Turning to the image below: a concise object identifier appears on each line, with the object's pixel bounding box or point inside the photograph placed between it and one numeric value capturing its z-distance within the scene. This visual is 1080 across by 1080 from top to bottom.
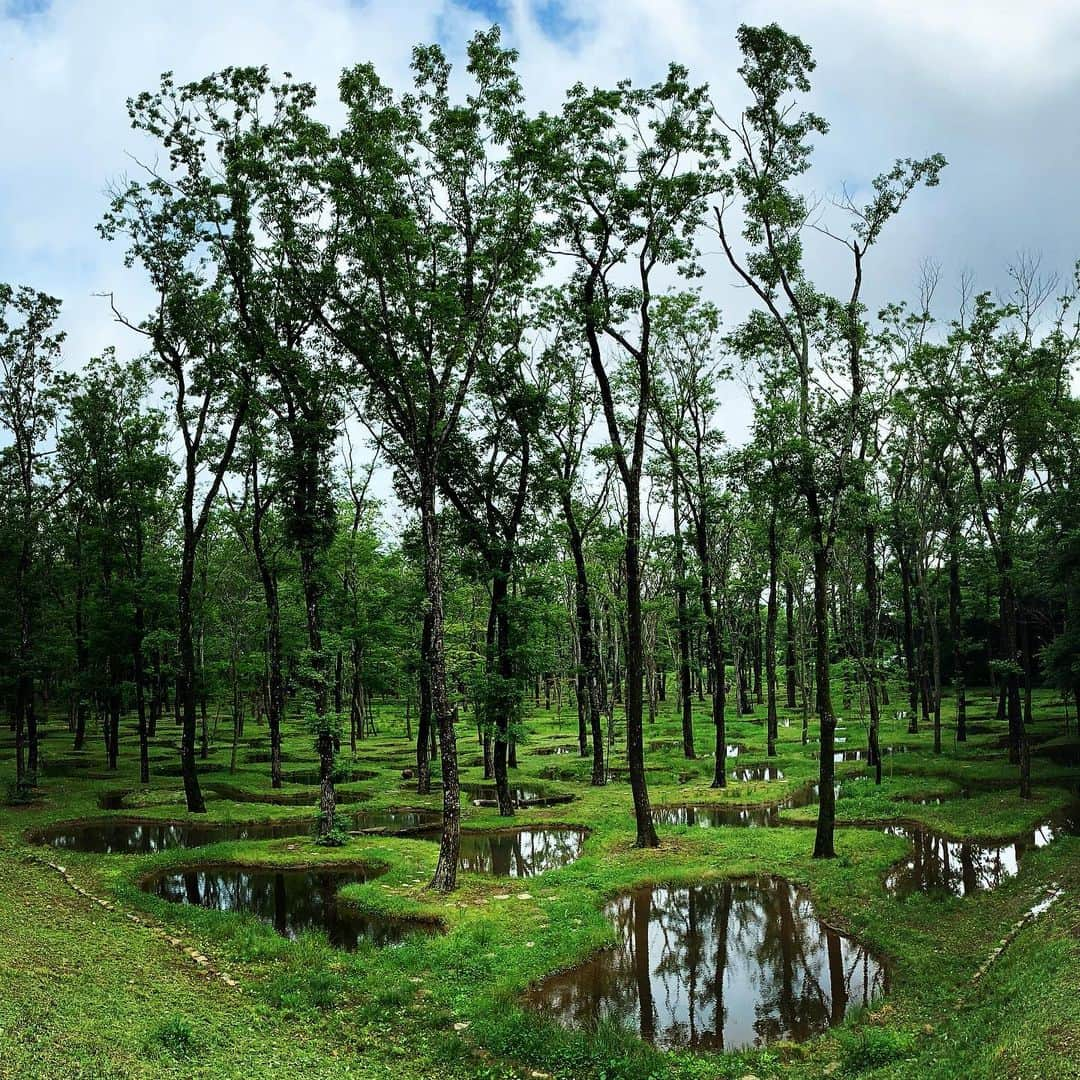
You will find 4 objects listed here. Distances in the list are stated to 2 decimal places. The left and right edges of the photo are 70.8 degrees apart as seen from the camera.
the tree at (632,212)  21.09
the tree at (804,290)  19.92
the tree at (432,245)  19.48
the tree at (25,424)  30.66
